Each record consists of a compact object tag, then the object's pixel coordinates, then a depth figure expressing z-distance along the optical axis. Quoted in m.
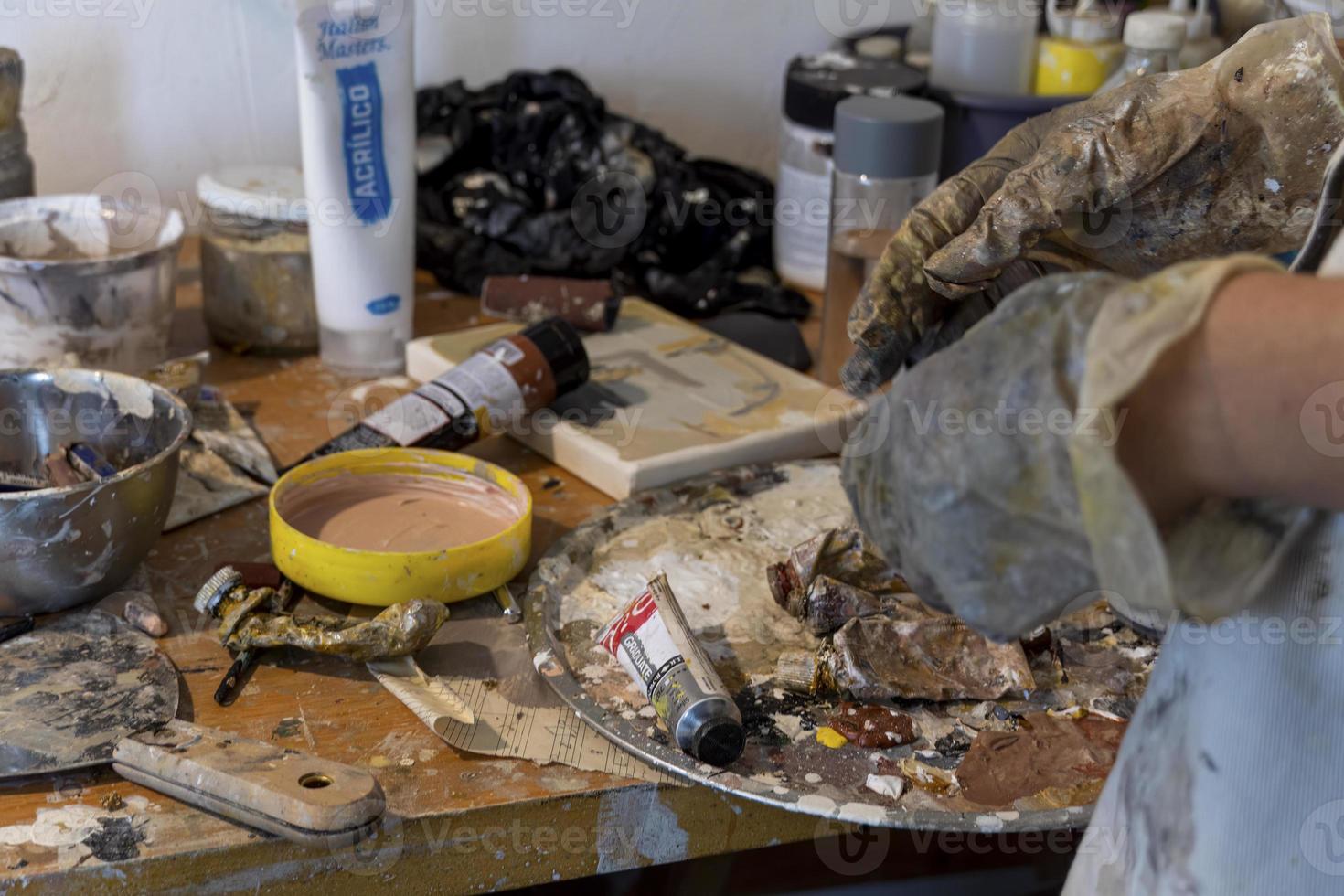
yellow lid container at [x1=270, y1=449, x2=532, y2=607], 0.96
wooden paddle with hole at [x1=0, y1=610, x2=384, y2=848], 0.74
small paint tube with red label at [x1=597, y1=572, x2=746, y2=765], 0.81
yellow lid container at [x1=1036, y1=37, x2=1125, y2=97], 1.68
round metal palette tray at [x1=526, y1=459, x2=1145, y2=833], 0.80
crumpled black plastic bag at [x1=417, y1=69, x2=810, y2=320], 1.63
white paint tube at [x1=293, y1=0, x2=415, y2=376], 1.23
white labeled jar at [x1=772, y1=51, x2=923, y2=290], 1.61
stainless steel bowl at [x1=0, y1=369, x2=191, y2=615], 0.88
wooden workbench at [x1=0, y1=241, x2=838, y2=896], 0.73
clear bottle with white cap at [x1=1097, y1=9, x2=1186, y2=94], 1.52
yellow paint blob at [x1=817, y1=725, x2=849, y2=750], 0.85
